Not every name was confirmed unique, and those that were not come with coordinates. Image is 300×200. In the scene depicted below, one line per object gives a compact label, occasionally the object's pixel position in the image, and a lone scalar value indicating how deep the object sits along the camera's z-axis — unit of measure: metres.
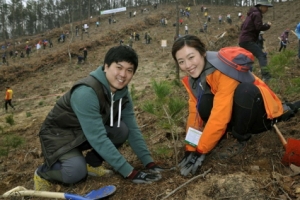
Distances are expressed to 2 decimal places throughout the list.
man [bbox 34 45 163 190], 2.17
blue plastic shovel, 2.00
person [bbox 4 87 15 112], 12.89
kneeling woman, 2.12
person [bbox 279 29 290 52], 11.46
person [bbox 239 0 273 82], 4.40
